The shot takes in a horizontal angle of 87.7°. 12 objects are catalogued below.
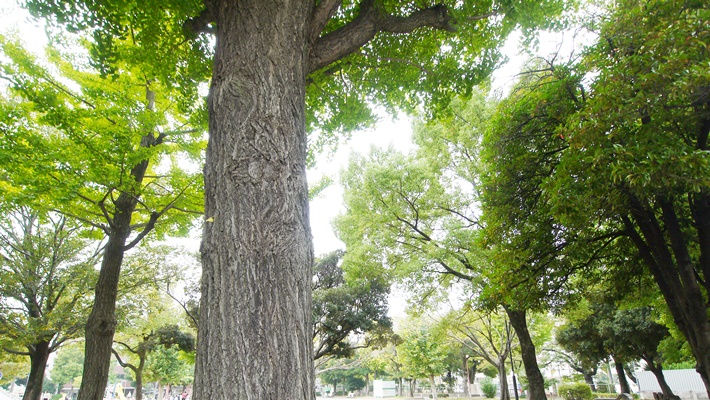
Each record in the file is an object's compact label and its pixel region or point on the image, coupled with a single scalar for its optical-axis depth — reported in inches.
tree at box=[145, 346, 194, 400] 1014.4
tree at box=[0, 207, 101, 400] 445.4
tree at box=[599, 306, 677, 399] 638.5
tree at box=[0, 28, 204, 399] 232.4
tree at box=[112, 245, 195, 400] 563.2
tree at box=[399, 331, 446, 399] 1104.2
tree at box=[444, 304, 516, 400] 656.4
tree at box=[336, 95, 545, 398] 449.1
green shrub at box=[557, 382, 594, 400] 759.8
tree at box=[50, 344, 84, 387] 2074.3
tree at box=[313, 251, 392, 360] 755.4
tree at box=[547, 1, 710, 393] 164.6
